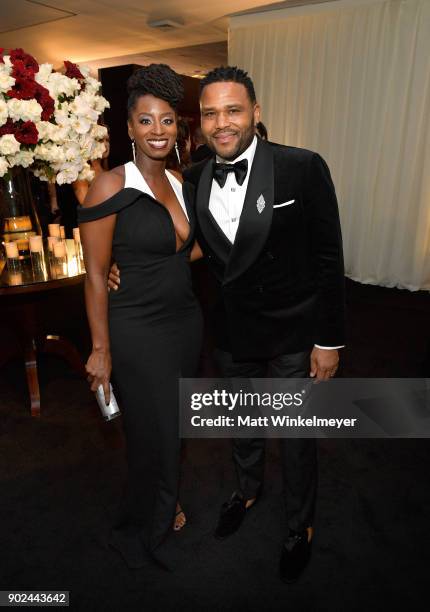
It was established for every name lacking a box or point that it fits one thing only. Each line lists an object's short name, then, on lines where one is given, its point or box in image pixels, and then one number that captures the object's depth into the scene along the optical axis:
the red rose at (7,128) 2.48
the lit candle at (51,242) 2.98
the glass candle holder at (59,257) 2.92
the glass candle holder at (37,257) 2.76
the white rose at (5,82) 2.39
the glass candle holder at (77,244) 3.17
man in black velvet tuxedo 1.70
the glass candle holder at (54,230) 3.25
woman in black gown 1.62
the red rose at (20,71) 2.45
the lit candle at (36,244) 2.76
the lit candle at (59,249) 2.95
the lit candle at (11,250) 2.77
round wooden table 2.62
